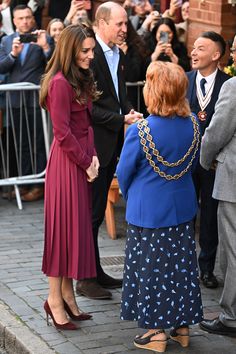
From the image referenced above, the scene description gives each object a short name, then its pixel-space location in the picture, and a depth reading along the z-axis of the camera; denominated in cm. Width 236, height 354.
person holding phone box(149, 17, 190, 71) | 2005
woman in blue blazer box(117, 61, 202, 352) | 1225
